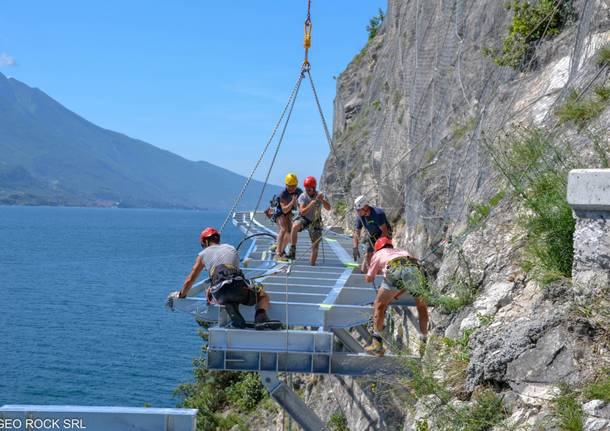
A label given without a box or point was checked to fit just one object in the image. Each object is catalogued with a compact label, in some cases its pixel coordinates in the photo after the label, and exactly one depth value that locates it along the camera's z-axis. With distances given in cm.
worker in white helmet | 1272
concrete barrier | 592
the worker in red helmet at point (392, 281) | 918
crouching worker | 979
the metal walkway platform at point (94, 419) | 597
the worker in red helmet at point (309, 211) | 1402
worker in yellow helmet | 1462
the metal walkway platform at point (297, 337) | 961
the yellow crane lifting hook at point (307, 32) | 1527
